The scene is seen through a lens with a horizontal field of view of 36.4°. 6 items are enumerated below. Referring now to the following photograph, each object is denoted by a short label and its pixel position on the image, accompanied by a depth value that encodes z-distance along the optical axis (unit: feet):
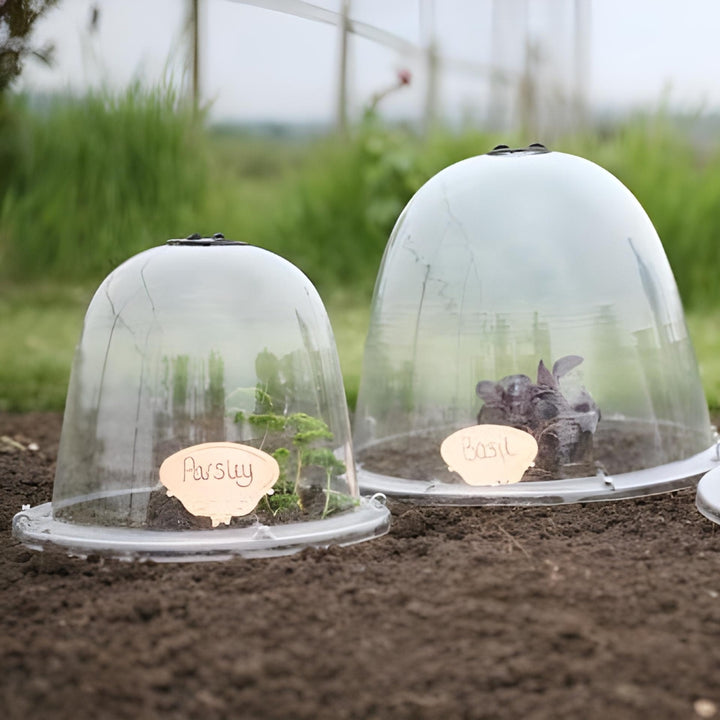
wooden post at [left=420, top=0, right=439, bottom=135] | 22.57
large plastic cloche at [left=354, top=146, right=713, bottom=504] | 8.83
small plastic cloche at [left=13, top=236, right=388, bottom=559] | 7.50
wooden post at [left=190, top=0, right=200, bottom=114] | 18.50
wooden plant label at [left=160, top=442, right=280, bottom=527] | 7.49
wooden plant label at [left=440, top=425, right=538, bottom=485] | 8.74
